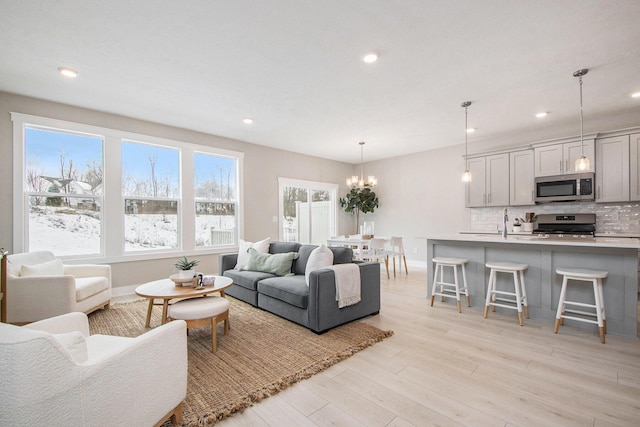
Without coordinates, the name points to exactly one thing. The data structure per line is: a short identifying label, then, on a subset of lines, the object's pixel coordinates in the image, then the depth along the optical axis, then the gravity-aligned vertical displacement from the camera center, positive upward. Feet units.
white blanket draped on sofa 9.98 -2.55
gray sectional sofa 9.62 -3.01
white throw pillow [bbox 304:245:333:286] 10.69 -1.76
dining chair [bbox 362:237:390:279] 18.57 -2.57
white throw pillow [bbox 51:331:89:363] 3.91 -1.82
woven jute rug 6.27 -4.07
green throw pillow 12.65 -2.24
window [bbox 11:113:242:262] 12.84 +1.16
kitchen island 9.45 -2.04
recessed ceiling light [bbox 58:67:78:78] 10.21 +5.23
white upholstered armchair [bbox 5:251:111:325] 9.68 -2.66
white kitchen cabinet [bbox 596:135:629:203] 14.46 +2.13
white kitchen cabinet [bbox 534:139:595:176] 15.35 +3.06
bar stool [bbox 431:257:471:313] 12.05 -3.07
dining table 18.85 -1.98
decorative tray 9.62 -2.23
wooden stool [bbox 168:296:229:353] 8.28 -2.91
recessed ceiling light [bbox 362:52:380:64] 9.35 +5.19
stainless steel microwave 15.39 +1.29
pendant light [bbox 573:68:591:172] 10.62 +1.87
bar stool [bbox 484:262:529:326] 10.50 -2.86
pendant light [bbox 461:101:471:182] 13.38 +5.04
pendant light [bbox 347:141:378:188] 20.19 +2.27
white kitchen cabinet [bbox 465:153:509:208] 18.13 +1.96
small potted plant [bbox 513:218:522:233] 15.79 -0.90
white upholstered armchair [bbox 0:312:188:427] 3.19 -2.24
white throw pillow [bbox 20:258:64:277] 10.14 -1.97
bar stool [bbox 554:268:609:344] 9.02 -2.81
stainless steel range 15.80 -0.79
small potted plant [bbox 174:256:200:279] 9.77 -1.91
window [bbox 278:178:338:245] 22.47 +0.17
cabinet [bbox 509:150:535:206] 17.20 +2.01
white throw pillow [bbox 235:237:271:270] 14.11 -1.87
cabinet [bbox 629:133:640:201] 14.12 +2.14
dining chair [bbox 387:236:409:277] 19.38 -2.34
